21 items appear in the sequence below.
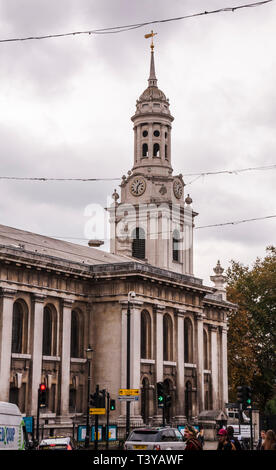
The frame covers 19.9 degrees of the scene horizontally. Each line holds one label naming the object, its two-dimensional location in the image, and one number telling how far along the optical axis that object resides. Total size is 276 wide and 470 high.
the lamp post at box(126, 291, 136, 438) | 40.10
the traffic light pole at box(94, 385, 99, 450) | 33.05
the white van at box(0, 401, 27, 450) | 22.39
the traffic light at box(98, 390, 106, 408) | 38.94
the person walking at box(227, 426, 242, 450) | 19.46
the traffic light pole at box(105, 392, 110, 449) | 35.72
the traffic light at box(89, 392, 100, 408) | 37.84
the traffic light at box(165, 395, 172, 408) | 41.02
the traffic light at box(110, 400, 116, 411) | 40.56
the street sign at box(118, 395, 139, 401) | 39.03
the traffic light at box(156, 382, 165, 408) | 41.34
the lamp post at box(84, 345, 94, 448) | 38.08
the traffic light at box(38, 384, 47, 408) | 35.97
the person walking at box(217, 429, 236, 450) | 17.61
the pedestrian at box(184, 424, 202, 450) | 15.83
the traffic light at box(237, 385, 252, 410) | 32.88
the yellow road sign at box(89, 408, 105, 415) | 36.84
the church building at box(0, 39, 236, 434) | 46.47
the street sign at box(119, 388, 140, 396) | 39.24
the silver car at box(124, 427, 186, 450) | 27.69
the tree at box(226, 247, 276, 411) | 72.50
